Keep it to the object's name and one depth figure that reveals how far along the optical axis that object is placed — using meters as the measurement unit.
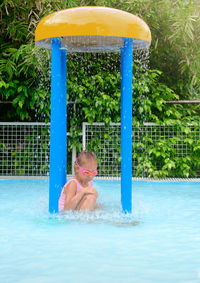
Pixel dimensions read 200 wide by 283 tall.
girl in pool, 5.21
